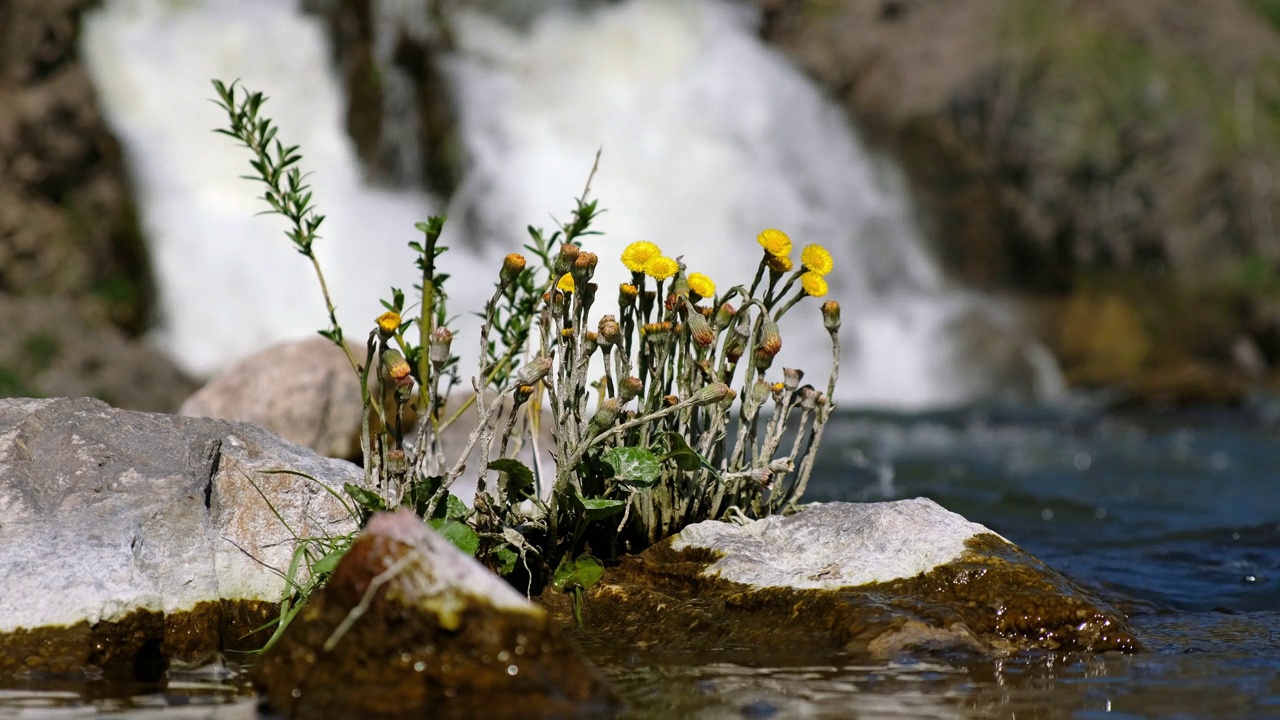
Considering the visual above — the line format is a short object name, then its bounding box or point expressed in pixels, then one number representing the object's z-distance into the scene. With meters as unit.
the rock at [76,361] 19.00
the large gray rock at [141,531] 5.93
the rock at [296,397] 10.62
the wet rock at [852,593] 6.46
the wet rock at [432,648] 5.09
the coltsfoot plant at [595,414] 6.54
